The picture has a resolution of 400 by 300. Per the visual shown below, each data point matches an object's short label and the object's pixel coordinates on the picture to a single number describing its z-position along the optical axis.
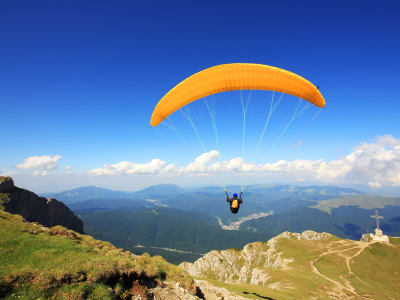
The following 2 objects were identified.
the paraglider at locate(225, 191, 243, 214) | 16.16
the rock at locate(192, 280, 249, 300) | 17.95
